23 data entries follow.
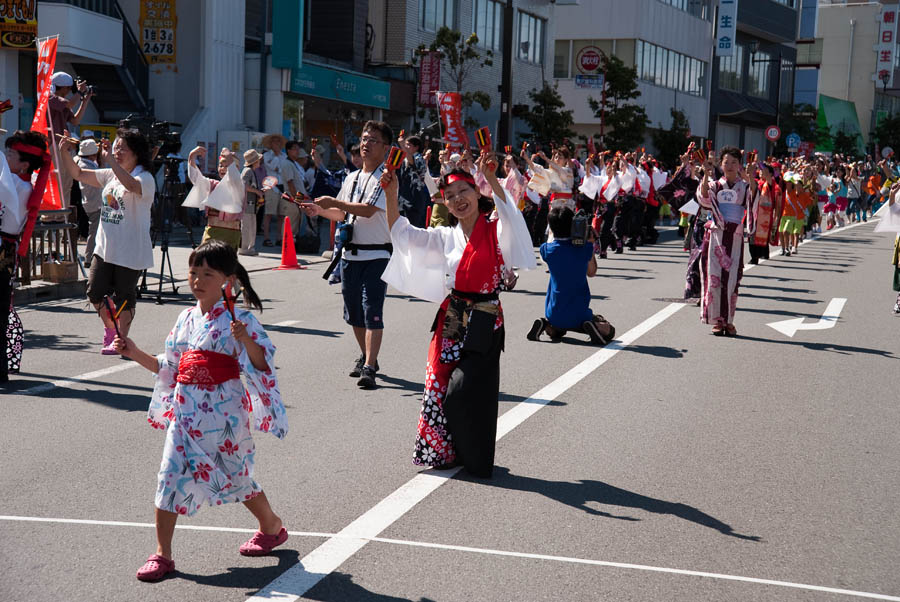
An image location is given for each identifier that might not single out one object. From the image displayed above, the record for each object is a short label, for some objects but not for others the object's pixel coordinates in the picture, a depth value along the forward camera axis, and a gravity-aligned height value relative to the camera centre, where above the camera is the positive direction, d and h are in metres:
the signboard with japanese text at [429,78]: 35.69 +3.02
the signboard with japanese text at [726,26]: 60.62 +8.45
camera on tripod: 13.06 +0.30
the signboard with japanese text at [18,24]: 21.59 +2.53
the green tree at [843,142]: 74.31 +3.11
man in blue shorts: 8.27 -0.59
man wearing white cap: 12.17 +0.65
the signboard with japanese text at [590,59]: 46.22 +4.90
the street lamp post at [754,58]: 68.56 +7.69
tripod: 13.59 -0.46
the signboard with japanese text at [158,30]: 27.56 +3.24
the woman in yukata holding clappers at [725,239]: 11.78 -0.56
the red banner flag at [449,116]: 21.48 +1.18
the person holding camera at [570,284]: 11.05 -1.01
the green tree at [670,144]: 50.81 +1.72
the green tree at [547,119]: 42.81 +2.24
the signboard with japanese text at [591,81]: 43.59 +3.77
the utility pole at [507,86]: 31.97 +2.65
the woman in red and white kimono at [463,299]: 6.02 -0.68
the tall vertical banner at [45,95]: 11.50 +0.65
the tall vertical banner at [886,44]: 95.06 +12.34
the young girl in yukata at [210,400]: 4.44 -0.93
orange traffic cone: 17.52 -1.32
